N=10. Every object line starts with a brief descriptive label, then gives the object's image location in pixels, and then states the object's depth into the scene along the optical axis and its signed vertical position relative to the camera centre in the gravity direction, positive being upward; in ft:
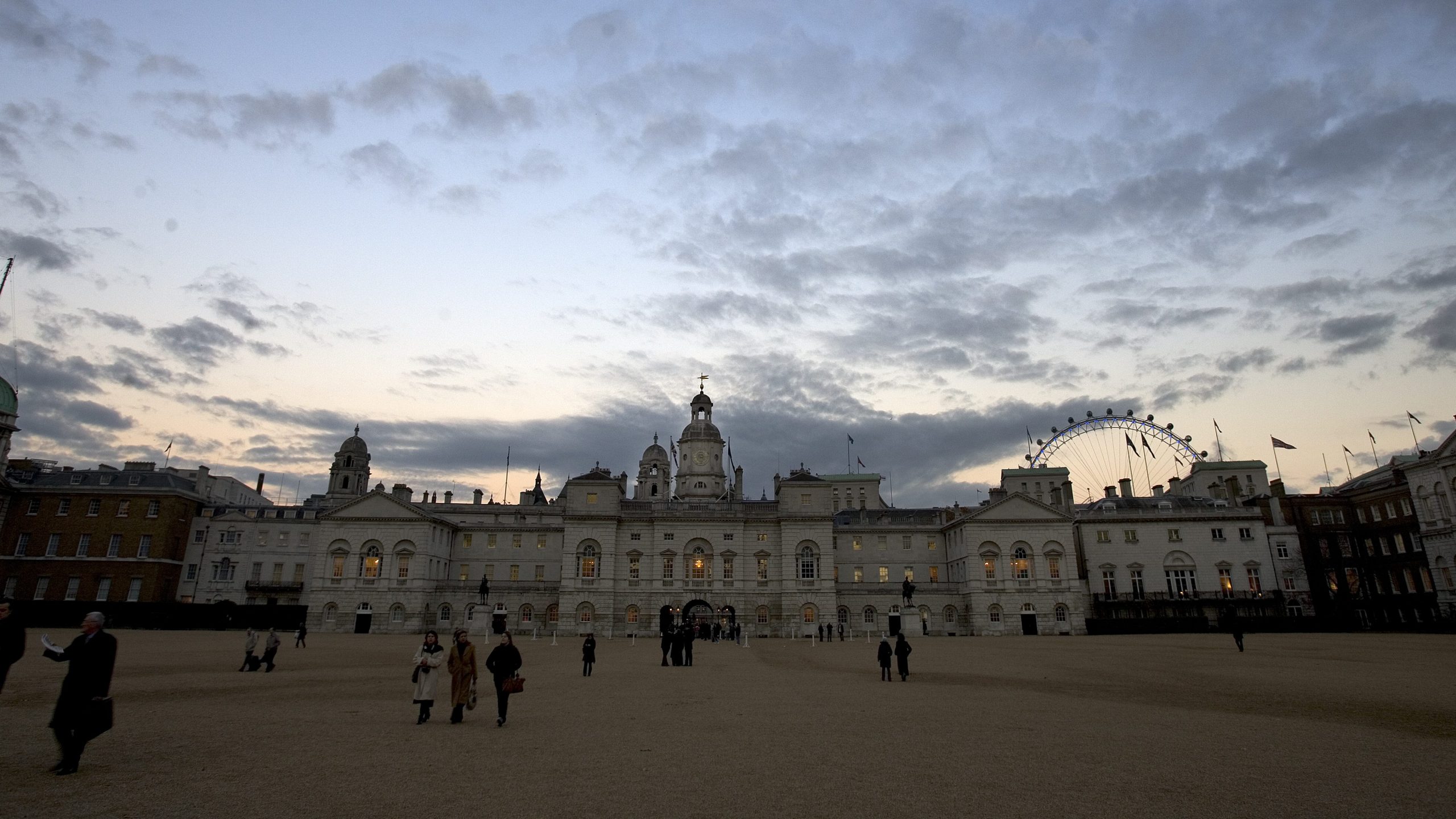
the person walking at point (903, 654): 81.82 -4.55
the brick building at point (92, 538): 218.59 +21.59
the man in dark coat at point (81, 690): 32.35 -3.08
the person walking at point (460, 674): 50.08 -3.88
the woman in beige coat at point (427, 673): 48.55 -3.69
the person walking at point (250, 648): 83.61 -3.58
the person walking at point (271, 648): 86.38 -3.72
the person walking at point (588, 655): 89.35 -4.86
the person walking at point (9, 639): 34.45 -1.02
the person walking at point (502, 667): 49.37 -3.38
